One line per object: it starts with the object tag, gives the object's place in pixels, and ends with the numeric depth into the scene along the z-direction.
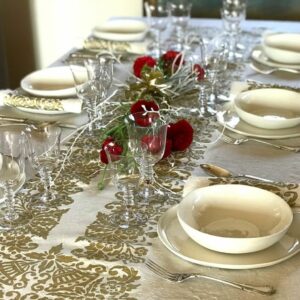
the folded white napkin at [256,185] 0.98
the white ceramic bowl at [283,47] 1.71
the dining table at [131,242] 0.79
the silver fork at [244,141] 1.21
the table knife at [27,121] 1.33
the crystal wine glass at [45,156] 1.03
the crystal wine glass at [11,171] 0.97
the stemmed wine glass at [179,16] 2.02
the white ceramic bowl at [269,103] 1.39
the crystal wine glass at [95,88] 1.32
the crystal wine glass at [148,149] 1.01
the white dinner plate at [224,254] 0.82
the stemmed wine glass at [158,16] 1.99
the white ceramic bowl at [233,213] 0.89
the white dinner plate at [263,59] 1.71
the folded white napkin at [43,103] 1.37
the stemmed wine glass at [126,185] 0.95
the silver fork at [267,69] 1.68
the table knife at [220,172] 1.07
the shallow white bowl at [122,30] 1.99
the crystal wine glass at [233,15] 1.96
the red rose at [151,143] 1.01
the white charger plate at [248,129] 1.26
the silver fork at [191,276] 0.78
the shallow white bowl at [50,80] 1.59
